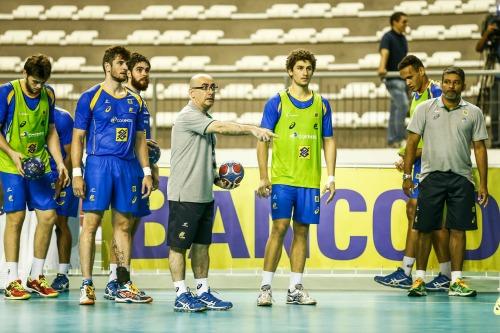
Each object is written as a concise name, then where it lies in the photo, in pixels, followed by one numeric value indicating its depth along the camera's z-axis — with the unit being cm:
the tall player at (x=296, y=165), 1537
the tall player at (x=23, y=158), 1588
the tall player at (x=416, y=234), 1780
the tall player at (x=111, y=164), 1529
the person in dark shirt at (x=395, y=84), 2480
